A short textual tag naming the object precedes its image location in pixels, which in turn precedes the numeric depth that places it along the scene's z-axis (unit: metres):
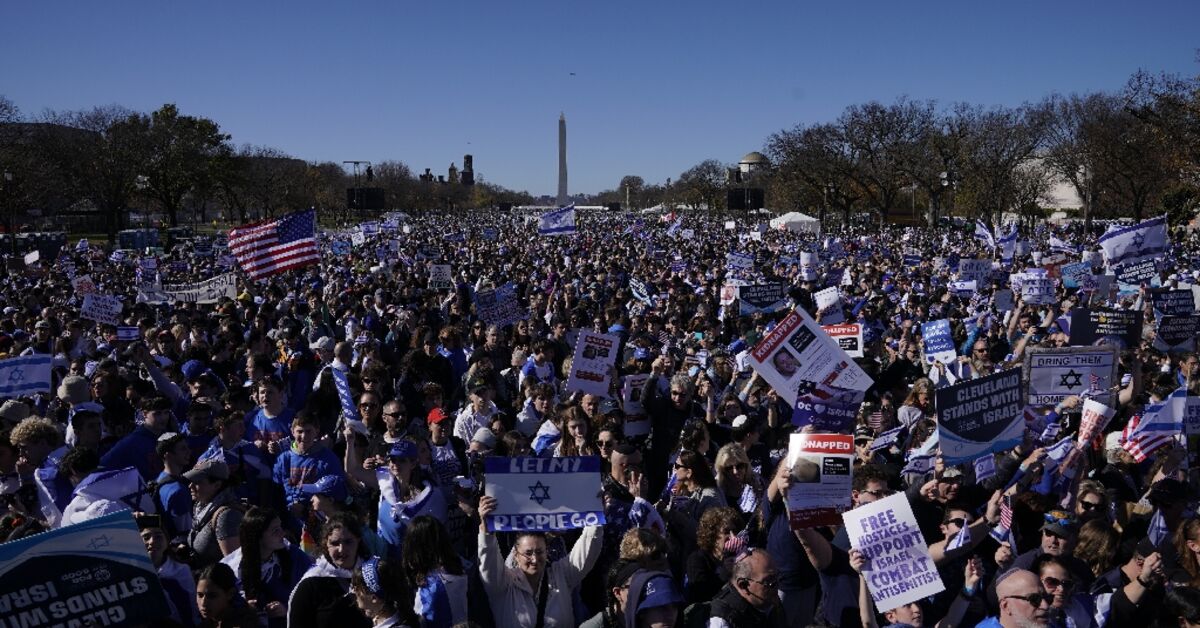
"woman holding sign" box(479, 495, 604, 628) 4.48
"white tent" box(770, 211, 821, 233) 64.06
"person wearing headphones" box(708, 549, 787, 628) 4.08
